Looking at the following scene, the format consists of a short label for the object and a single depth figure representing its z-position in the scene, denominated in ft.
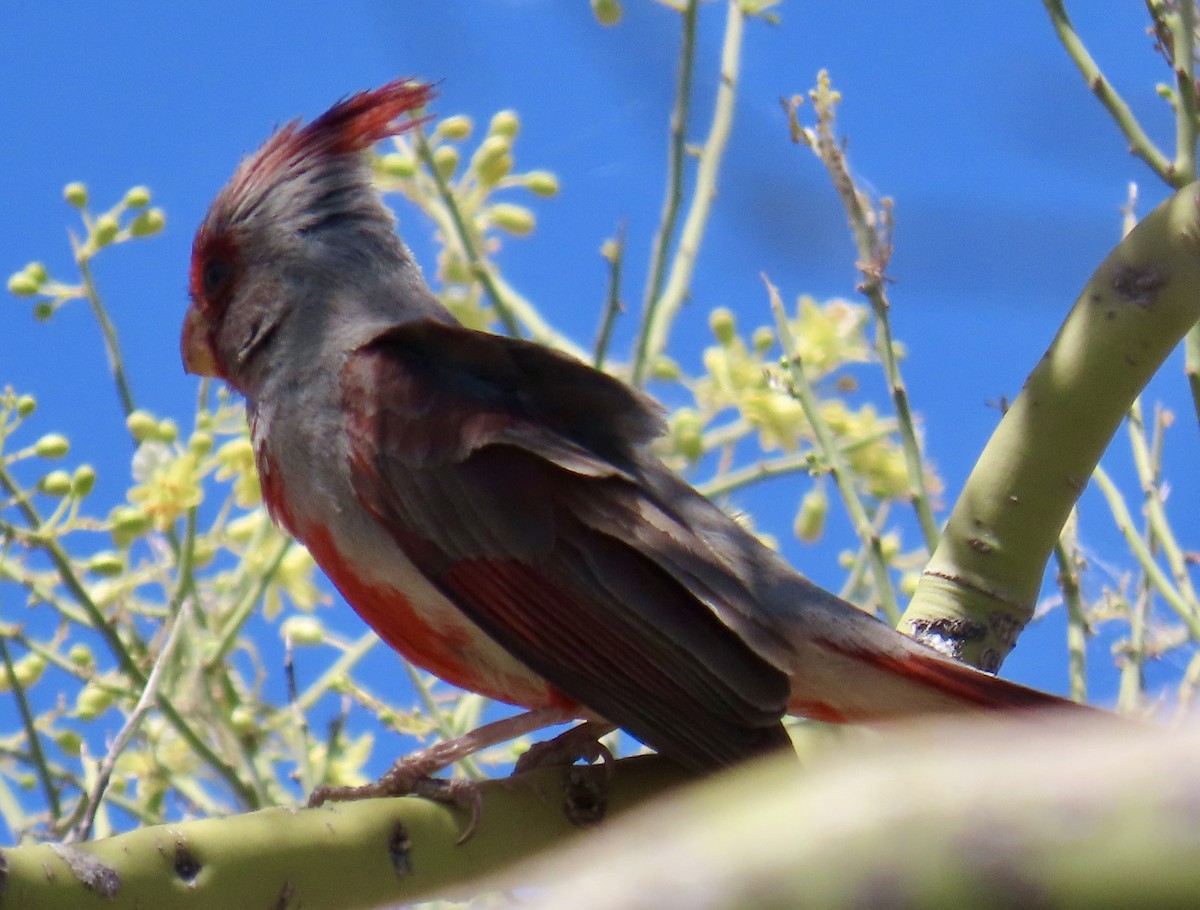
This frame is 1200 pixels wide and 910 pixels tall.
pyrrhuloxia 17.87
